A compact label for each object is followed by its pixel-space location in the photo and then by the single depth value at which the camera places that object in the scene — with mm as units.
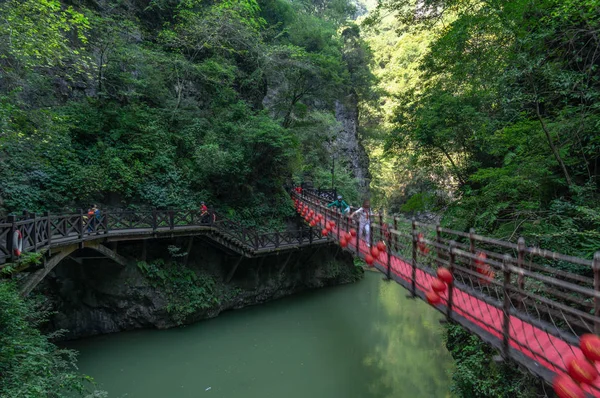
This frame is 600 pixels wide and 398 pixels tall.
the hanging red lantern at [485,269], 4005
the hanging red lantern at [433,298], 4086
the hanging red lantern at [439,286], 3875
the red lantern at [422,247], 4818
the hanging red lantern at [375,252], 5906
